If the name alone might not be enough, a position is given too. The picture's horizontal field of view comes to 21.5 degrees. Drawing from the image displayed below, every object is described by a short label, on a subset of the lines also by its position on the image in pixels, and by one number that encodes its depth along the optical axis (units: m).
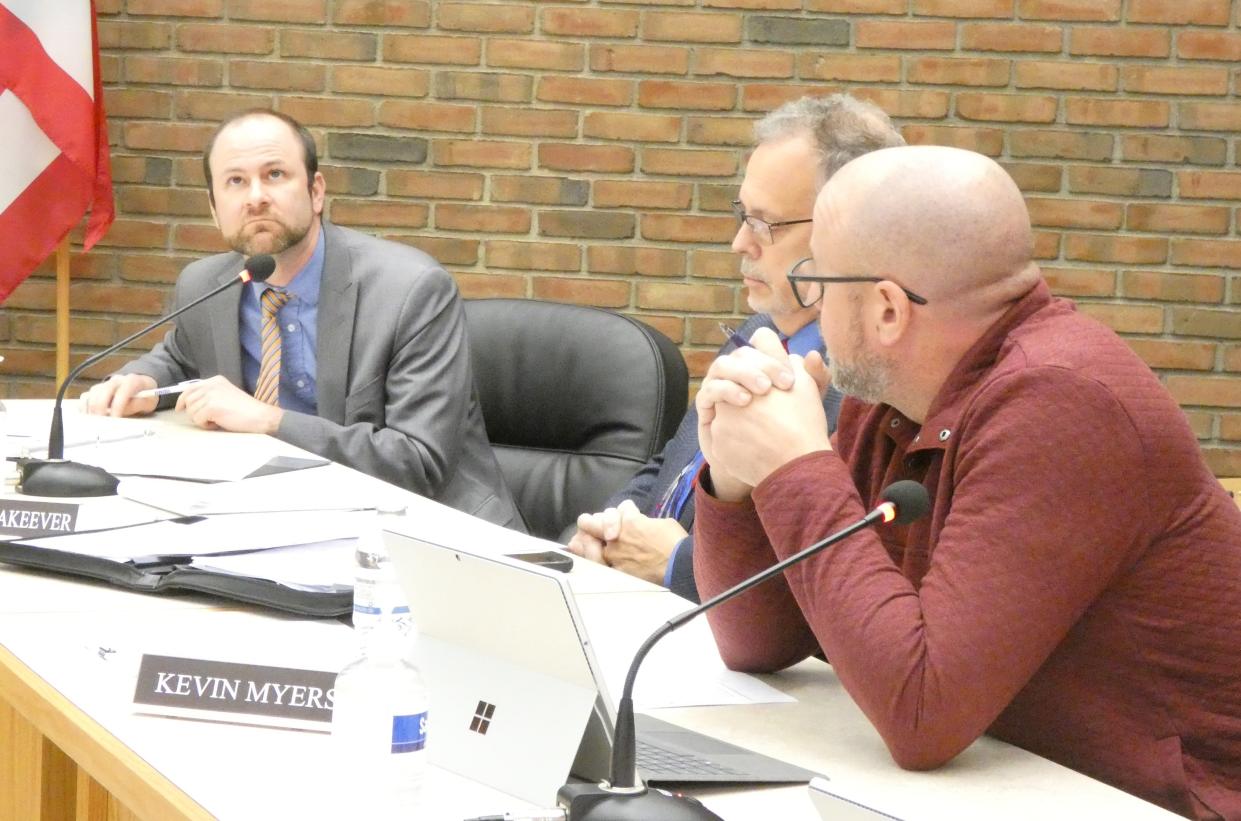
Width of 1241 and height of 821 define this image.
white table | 3.06
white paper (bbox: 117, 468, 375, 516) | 5.15
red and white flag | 6.31
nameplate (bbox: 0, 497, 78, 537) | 4.98
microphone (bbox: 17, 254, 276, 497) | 5.20
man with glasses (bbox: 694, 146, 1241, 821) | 3.40
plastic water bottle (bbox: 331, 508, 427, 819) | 2.96
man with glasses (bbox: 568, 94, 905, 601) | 5.23
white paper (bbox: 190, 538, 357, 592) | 4.51
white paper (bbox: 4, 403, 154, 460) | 5.46
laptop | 2.99
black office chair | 5.69
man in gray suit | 5.73
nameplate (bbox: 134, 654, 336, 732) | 3.43
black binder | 4.34
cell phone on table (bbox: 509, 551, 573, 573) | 4.98
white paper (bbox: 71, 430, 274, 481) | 5.34
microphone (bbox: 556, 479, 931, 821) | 2.60
